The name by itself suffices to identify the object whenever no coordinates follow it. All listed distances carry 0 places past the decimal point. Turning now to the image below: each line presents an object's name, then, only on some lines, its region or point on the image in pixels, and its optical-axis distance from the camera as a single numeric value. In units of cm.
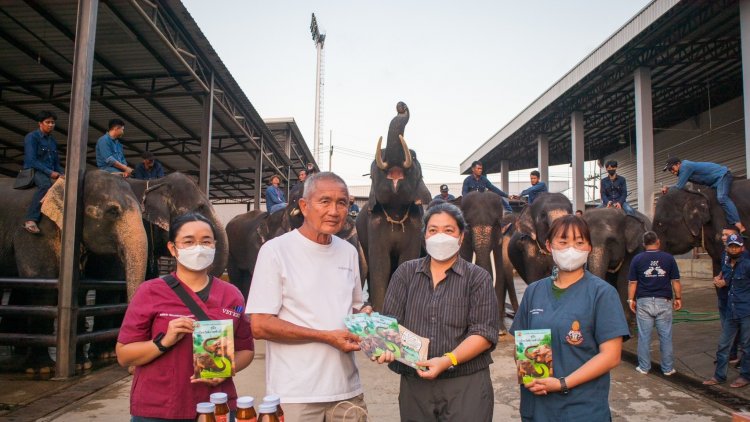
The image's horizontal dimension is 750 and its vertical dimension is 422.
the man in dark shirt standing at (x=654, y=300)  701
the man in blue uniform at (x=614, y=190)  1185
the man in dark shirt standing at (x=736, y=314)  622
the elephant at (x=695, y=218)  791
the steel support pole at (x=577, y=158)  2506
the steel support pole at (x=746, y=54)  1397
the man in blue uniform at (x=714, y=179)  767
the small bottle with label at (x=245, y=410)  213
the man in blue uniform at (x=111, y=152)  838
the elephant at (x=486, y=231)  915
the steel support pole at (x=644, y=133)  1948
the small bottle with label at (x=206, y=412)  216
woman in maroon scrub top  264
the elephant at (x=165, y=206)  820
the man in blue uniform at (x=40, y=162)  725
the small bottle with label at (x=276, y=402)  217
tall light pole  4262
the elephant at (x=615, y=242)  932
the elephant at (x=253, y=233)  890
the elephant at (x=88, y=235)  705
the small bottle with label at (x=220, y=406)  224
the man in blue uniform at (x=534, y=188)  1166
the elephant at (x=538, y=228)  897
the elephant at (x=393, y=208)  772
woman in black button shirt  283
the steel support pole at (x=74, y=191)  658
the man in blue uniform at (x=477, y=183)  1094
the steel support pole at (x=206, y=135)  1357
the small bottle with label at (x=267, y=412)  213
